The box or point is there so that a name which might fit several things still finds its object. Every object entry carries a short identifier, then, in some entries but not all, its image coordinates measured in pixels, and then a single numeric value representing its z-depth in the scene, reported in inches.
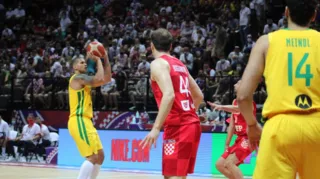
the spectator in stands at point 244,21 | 876.2
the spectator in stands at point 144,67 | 842.6
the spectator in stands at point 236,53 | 804.0
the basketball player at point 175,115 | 255.3
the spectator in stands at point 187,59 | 834.2
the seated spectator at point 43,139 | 755.4
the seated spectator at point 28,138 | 761.6
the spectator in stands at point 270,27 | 848.3
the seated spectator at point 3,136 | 791.1
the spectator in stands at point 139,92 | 795.4
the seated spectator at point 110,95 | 816.9
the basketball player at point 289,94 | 174.1
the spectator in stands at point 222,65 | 795.2
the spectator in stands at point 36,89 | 879.7
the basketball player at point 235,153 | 399.2
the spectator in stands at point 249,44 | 823.7
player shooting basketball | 373.1
